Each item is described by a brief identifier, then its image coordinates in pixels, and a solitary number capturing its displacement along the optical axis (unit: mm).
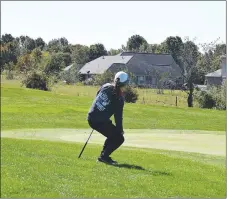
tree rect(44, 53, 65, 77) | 101575
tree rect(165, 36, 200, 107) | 78062
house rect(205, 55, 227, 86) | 86500
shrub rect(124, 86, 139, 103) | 56088
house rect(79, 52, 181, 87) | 107744
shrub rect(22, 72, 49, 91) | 67812
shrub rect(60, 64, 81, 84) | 98656
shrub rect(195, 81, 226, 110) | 55069
